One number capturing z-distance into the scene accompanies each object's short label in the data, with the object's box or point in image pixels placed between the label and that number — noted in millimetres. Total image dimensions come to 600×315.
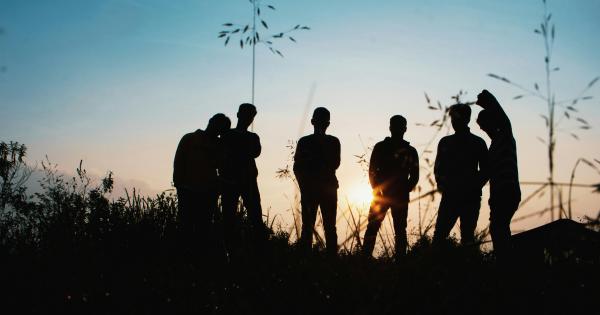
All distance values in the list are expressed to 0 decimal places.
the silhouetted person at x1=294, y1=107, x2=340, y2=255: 4641
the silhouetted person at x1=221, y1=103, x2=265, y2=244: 4578
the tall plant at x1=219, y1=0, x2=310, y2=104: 2861
